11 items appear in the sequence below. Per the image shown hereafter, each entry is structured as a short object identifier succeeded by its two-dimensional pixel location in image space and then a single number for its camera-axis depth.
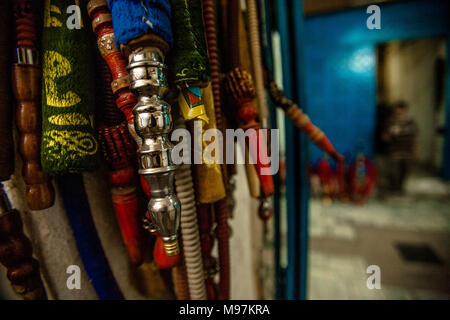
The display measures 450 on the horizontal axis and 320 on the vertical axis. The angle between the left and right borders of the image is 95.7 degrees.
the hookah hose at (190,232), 0.32
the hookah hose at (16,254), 0.30
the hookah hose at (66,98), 0.27
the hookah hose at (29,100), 0.28
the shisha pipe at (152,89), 0.22
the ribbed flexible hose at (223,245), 0.42
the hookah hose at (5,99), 0.27
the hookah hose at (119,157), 0.30
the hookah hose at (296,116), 0.47
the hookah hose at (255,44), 0.43
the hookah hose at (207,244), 0.40
